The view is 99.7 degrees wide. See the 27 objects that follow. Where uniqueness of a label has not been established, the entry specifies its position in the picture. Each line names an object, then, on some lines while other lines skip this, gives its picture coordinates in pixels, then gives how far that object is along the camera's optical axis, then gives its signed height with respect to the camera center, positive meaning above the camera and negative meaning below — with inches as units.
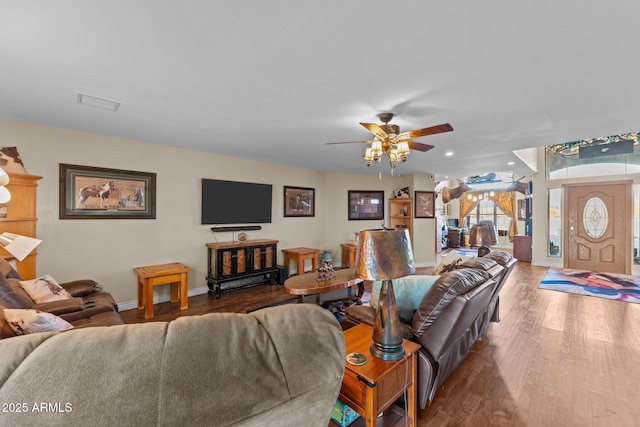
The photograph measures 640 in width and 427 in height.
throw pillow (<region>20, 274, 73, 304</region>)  92.1 -26.9
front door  225.9 -10.7
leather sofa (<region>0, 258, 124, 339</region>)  74.5 -29.4
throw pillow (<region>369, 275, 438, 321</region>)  89.0 -25.8
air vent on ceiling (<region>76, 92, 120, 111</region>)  93.4 +40.6
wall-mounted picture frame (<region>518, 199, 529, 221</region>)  386.6 +8.0
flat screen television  179.5 +8.7
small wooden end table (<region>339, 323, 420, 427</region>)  51.4 -34.6
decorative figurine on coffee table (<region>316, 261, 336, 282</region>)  139.6 -31.1
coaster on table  55.8 -30.6
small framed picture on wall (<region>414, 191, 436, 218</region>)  268.4 +10.5
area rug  172.6 -50.3
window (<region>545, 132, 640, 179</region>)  224.1 +50.7
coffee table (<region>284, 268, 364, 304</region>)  124.8 -34.1
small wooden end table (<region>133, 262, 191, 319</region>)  135.6 -34.5
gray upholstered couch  21.7 -14.7
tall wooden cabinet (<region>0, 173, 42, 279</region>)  107.5 +0.5
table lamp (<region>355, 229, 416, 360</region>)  56.1 -11.6
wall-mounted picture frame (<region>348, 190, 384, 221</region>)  267.3 +9.5
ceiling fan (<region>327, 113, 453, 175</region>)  101.3 +31.2
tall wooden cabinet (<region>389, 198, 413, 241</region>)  270.2 +1.5
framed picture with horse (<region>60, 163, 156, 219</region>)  132.0 +11.2
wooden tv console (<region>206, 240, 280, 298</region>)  171.2 -31.6
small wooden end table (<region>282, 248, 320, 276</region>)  211.0 -33.6
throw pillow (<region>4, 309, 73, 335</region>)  55.2 -23.2
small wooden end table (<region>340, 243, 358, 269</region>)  241.0 -36.8
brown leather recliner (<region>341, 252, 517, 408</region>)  70.6 -29.9
